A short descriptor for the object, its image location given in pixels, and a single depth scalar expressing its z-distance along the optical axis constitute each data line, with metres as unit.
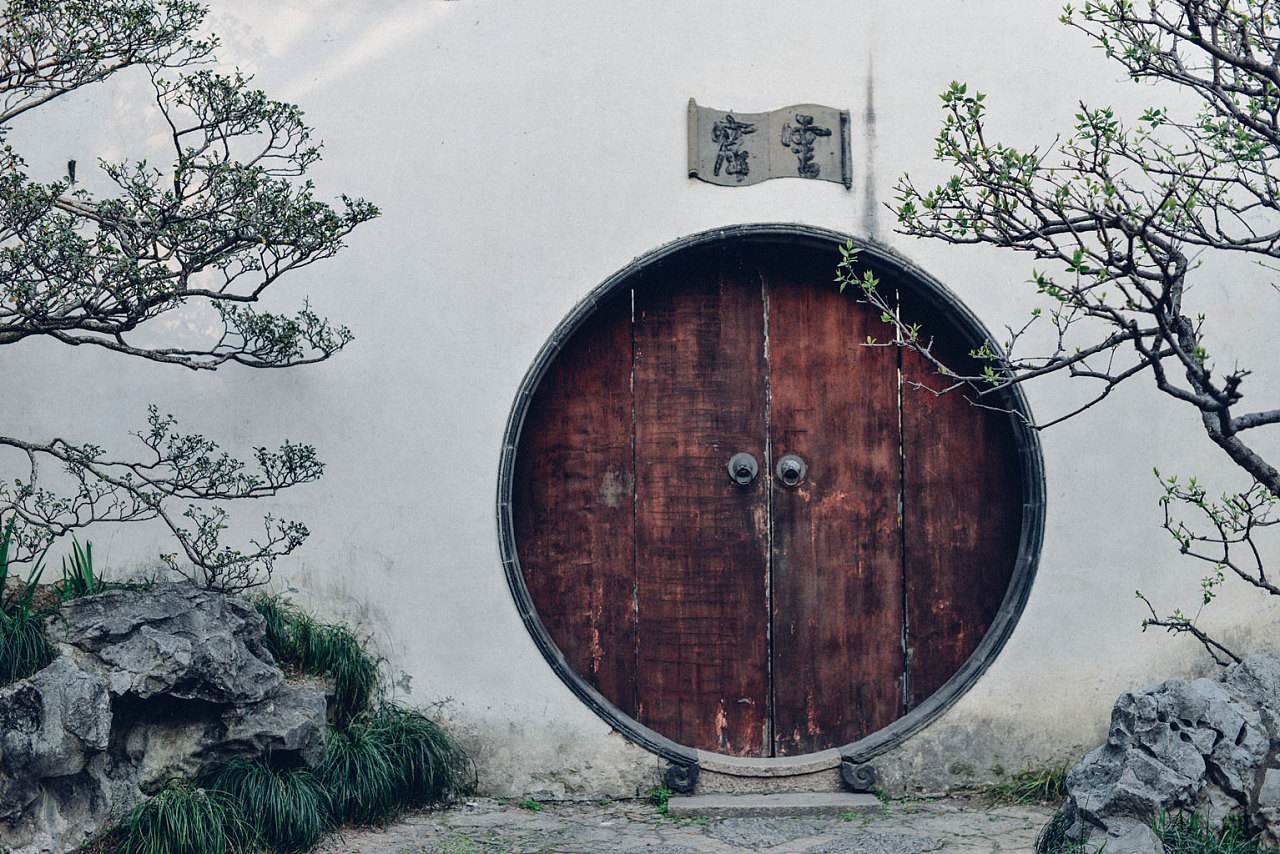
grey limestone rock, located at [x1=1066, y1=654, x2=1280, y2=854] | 3.63
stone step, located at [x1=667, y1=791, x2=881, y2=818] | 4.77
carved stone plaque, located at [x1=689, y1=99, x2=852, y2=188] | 5.00
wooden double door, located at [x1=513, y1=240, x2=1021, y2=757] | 5.15
